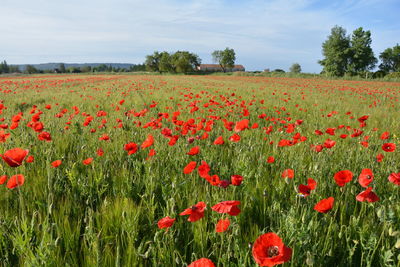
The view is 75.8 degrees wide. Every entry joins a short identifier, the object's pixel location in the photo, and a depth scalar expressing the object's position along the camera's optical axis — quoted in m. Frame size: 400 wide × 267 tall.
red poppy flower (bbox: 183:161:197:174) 1.63
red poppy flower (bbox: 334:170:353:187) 1.36
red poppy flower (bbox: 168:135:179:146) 2.26
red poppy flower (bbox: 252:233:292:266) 0.73
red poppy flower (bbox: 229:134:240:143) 2.34
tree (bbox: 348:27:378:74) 59.62
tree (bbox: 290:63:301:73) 135.88
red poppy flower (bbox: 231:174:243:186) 1.41
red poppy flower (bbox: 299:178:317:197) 1.25
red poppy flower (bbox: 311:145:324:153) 2.23
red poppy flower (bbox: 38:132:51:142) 2.05
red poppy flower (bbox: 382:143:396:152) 2.01
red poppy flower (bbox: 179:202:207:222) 1.05
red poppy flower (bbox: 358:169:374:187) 1.31
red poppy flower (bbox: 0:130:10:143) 2.29
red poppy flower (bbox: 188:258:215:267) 0.76
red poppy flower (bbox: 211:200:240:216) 1.02
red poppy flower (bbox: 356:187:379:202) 1.19
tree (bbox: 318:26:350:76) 60.38
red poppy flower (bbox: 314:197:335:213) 1.10
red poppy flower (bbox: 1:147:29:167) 1.24
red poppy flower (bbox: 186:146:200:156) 1.99
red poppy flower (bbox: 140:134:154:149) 1.94
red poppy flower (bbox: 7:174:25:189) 1.36
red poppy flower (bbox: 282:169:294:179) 1.63
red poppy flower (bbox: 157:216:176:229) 1.08
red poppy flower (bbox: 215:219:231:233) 1.02
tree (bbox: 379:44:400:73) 78.35
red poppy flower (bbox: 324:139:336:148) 2.19
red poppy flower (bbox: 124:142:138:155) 2.00
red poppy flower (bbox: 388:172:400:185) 1.33
